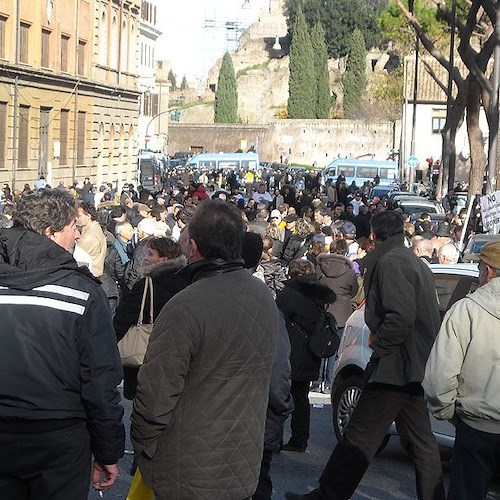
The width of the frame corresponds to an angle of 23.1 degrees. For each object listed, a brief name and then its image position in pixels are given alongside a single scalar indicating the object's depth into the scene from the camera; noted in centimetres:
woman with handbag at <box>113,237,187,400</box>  620
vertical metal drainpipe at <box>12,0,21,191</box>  4112
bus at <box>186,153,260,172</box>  7038
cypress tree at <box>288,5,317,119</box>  10519
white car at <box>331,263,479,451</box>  811
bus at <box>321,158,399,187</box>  6016
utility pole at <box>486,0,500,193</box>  2555
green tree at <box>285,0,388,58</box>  11225
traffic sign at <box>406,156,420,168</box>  4895
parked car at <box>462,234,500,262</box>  1436
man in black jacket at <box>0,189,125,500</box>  445
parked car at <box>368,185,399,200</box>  4659
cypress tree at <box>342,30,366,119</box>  10681
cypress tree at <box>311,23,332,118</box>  10681
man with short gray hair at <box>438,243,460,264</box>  1266
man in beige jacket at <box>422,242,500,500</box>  525
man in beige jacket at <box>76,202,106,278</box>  1233
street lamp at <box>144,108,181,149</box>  7801
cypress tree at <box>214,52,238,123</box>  11288
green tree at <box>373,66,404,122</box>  9488
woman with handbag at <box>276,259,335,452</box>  882
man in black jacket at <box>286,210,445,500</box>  669
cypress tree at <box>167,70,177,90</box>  16008
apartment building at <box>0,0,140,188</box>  4144
